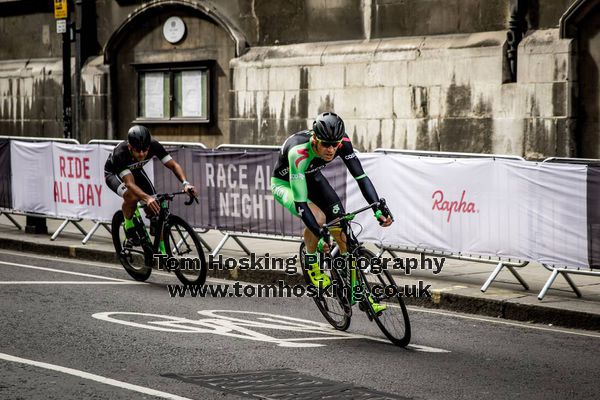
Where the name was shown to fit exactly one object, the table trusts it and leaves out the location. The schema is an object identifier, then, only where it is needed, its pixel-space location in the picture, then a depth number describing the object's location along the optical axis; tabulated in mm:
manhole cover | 6848
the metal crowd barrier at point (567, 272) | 10219
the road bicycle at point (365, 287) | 8469
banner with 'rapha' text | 10414
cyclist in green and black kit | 8648
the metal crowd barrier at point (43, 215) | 15286
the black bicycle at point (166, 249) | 11273
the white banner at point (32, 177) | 15703
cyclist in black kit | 11466
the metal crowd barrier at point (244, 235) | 13016
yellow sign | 18797
